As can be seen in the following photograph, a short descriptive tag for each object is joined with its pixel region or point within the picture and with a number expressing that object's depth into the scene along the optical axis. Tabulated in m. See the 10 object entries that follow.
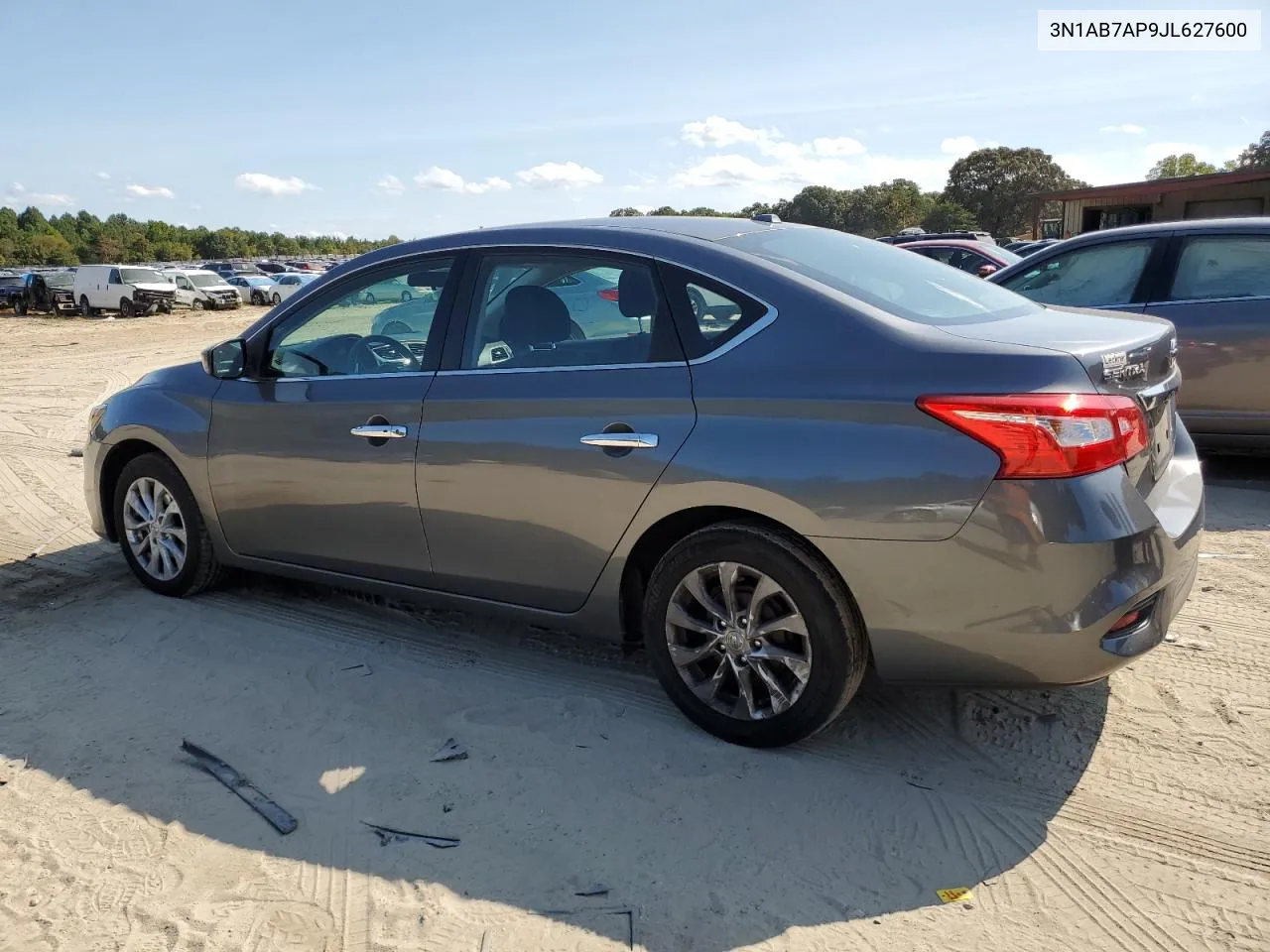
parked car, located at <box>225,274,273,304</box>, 43.59
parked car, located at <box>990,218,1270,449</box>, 6.29
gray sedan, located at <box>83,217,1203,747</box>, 2.88
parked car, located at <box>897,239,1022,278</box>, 17.58
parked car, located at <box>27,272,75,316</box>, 34.78
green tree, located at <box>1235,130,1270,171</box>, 69.44
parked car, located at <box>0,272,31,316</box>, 35.41
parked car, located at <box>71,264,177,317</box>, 33.91
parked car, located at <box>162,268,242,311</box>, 36.84
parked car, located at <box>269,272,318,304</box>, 41.82
